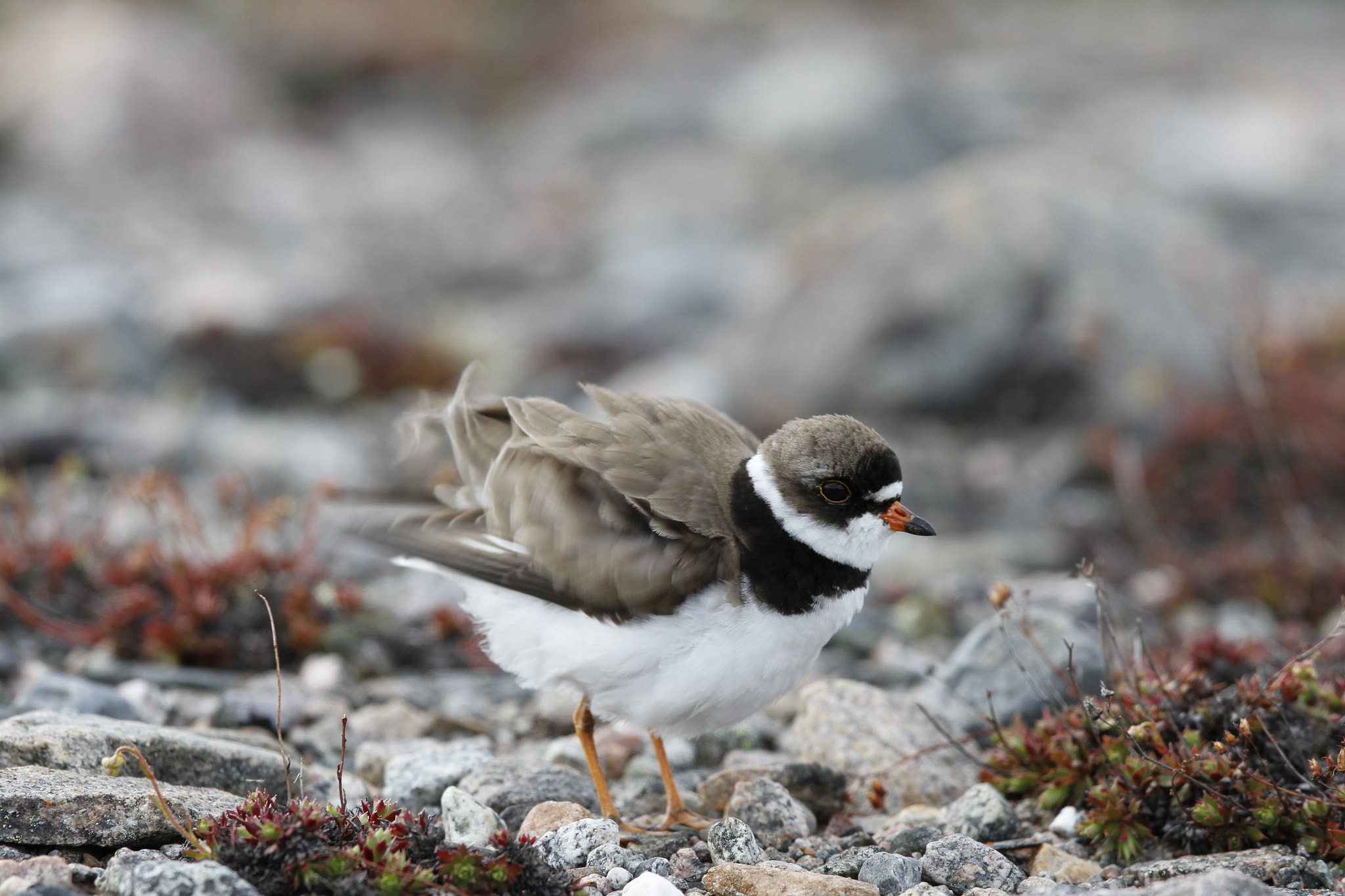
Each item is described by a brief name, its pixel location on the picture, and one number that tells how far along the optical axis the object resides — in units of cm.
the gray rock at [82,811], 750
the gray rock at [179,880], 666
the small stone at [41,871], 693
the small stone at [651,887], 746
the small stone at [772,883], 759
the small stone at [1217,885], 667
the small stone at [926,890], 765
